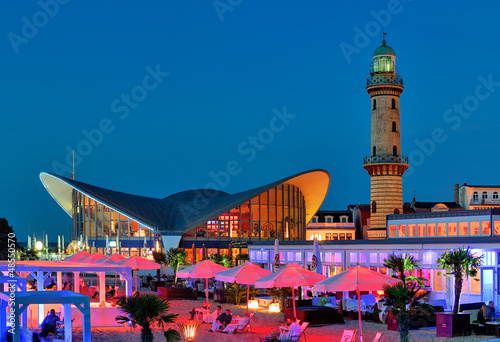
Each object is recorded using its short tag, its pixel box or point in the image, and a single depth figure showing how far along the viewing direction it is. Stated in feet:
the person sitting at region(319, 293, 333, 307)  84.31
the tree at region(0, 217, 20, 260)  222.89
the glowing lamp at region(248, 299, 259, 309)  92.44
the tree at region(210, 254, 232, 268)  126.21
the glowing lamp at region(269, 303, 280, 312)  87.25
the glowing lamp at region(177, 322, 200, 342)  58.13
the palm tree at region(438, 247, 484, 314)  67.09
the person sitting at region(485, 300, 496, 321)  67.41
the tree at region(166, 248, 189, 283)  135.85
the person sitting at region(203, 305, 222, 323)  72.57
